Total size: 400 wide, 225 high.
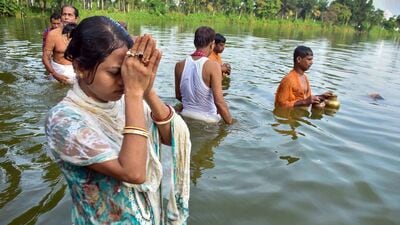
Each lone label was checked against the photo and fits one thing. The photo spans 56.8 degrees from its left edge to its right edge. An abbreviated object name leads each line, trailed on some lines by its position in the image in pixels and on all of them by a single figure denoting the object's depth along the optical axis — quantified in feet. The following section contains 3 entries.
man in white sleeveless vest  16.06
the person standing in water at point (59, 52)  21.72
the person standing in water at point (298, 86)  20.38
